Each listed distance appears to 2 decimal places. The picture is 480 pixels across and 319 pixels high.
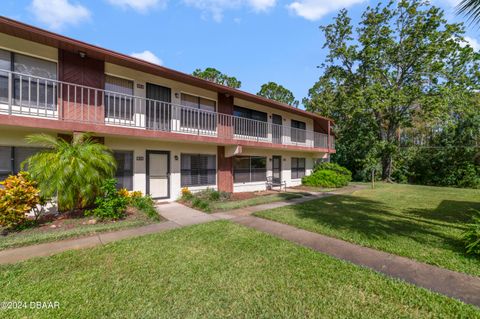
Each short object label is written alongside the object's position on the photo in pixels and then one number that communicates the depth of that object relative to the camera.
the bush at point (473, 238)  4.21
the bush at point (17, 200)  5.18
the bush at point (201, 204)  8.04
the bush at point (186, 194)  9.50
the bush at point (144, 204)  6.91
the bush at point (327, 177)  15.38
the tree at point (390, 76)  16.67
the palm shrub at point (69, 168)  5.59
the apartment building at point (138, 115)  6.35
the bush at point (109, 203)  6.28
